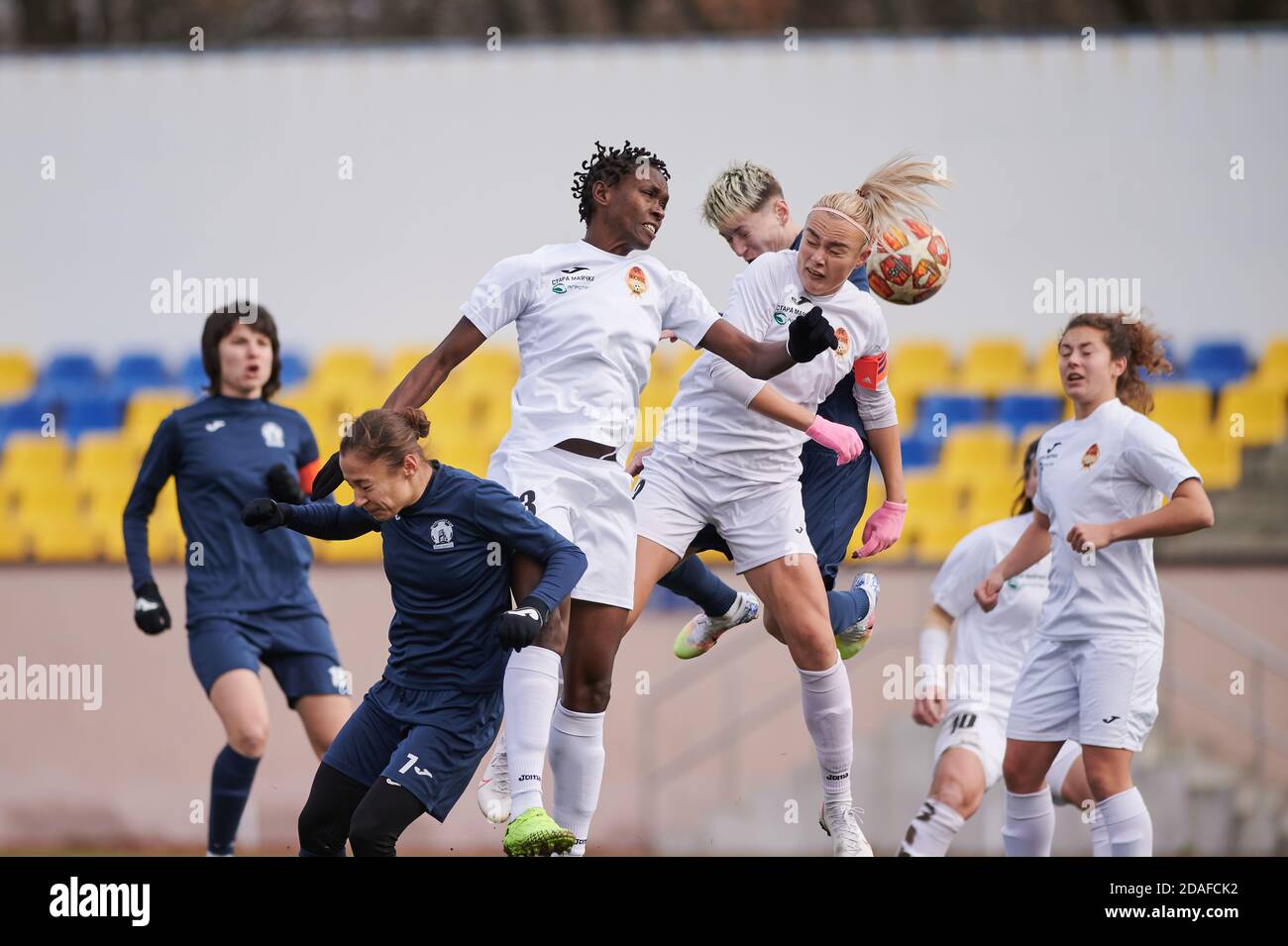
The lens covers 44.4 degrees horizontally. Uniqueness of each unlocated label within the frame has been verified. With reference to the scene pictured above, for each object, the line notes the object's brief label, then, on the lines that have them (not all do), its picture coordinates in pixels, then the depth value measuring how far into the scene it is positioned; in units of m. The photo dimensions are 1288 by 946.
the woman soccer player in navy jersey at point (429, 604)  4.66
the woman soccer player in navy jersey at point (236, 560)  6.43
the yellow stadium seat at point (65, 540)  12.10
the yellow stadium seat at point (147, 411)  12.76
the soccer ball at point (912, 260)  5.89
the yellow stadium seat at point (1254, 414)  11.95
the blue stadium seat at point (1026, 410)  12.30
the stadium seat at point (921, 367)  12.70
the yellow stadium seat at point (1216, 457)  11.59
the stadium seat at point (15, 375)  13.48
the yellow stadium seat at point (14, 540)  12.27
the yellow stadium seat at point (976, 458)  11.78
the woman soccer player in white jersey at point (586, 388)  5.09
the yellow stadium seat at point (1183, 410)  11.98
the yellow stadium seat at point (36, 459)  12.84
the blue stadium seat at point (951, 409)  12.37
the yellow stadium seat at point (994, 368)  12.66
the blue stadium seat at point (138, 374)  13.34
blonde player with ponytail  5.67
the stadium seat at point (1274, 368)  12.49
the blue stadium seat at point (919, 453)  12.03
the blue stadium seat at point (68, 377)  13.39
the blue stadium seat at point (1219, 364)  12.86
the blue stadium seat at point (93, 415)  13.08
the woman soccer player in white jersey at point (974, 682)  6.35
